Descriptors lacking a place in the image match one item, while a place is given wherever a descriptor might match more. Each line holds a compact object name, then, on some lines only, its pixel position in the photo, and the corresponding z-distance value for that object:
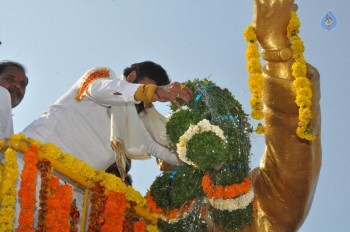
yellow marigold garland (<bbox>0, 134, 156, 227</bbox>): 4.71
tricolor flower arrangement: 4.89
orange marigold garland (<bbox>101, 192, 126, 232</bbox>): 5.14
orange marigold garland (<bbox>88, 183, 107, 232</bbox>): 5.11
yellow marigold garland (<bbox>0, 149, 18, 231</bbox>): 4.44
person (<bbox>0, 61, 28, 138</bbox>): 6.03
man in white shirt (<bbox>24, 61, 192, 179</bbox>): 5.12
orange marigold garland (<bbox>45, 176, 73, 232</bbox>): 4.70
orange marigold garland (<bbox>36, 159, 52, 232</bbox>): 4.68
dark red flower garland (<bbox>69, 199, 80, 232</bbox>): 4.98
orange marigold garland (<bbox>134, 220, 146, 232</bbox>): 5.73
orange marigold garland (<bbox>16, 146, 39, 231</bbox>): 4.50
